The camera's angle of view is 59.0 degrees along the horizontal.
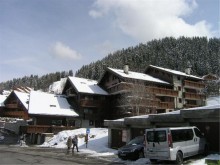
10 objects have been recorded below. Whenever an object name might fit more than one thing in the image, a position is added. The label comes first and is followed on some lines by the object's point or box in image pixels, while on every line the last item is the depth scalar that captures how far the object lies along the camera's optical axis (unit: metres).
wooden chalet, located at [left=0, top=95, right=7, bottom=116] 41.15
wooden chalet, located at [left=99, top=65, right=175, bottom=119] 33.22
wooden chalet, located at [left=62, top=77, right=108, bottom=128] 34.47
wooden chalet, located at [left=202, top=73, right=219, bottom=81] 56.15
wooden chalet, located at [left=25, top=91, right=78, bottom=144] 29.30
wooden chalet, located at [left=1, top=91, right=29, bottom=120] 34.80
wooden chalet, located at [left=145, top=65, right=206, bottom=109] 39.26
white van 11.58
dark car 14.32
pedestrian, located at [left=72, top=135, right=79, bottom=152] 19.26
